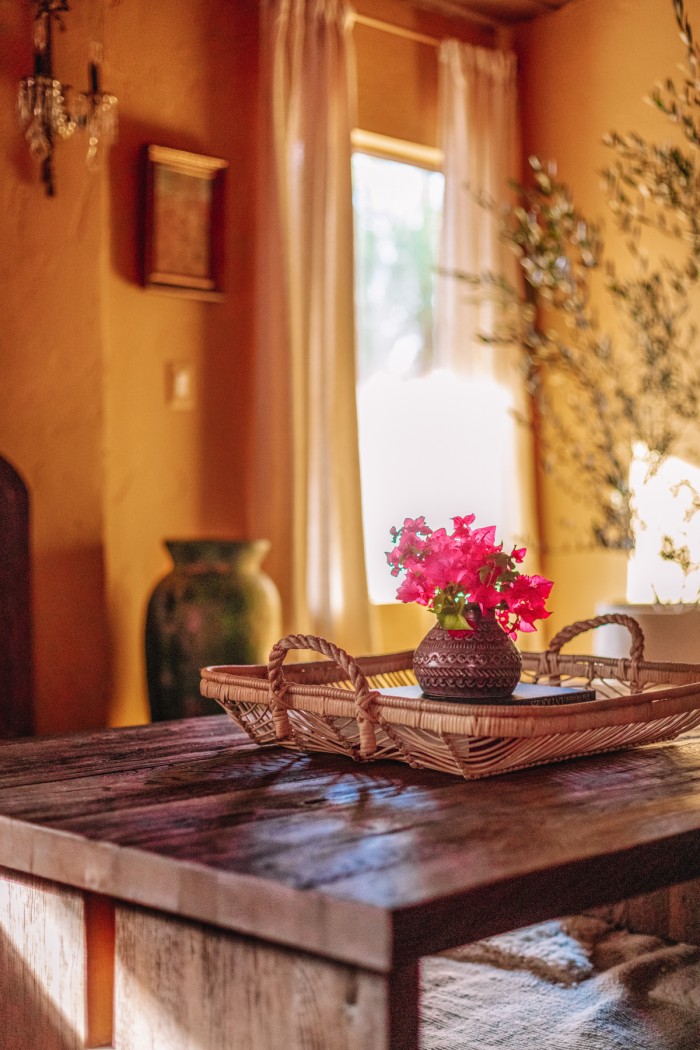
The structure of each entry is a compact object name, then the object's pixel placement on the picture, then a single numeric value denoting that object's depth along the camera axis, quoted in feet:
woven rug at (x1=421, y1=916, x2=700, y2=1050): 6.16
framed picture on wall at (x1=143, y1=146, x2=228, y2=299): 12.80
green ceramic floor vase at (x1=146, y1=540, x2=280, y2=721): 11.60
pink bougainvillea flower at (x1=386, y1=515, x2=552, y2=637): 5.97
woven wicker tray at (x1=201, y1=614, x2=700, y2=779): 5.26
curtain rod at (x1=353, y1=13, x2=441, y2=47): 14.88
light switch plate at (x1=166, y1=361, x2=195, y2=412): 13.12
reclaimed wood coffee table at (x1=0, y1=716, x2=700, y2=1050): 3.65
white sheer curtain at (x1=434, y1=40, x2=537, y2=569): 15.57
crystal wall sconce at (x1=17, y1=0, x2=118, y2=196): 11.14
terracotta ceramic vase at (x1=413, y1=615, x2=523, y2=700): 5.99
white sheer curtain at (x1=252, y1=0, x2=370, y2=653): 13.51
